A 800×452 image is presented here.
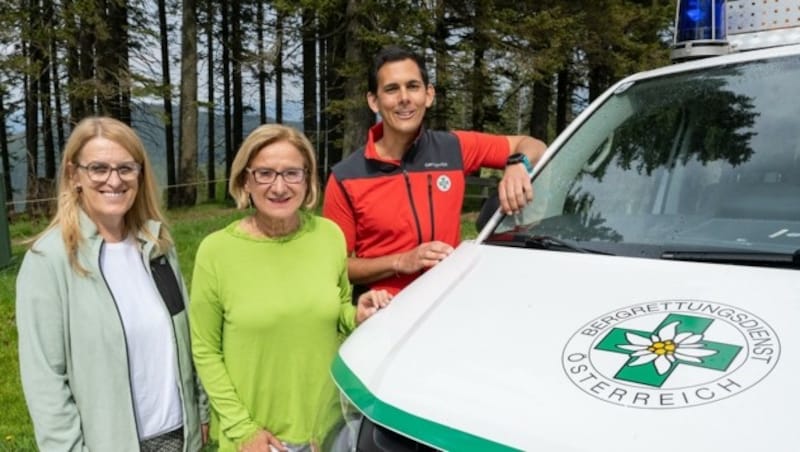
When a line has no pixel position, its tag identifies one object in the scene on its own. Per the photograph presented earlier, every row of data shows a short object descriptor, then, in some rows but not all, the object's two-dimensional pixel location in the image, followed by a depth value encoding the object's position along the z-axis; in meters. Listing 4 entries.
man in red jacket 2.92
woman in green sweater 2.22
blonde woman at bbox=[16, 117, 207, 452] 2.06
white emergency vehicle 1.39
